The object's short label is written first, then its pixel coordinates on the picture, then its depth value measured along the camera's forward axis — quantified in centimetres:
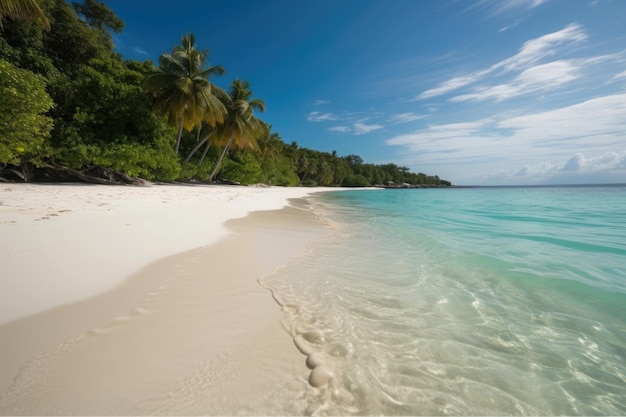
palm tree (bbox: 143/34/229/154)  1758
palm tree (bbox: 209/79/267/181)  2381
